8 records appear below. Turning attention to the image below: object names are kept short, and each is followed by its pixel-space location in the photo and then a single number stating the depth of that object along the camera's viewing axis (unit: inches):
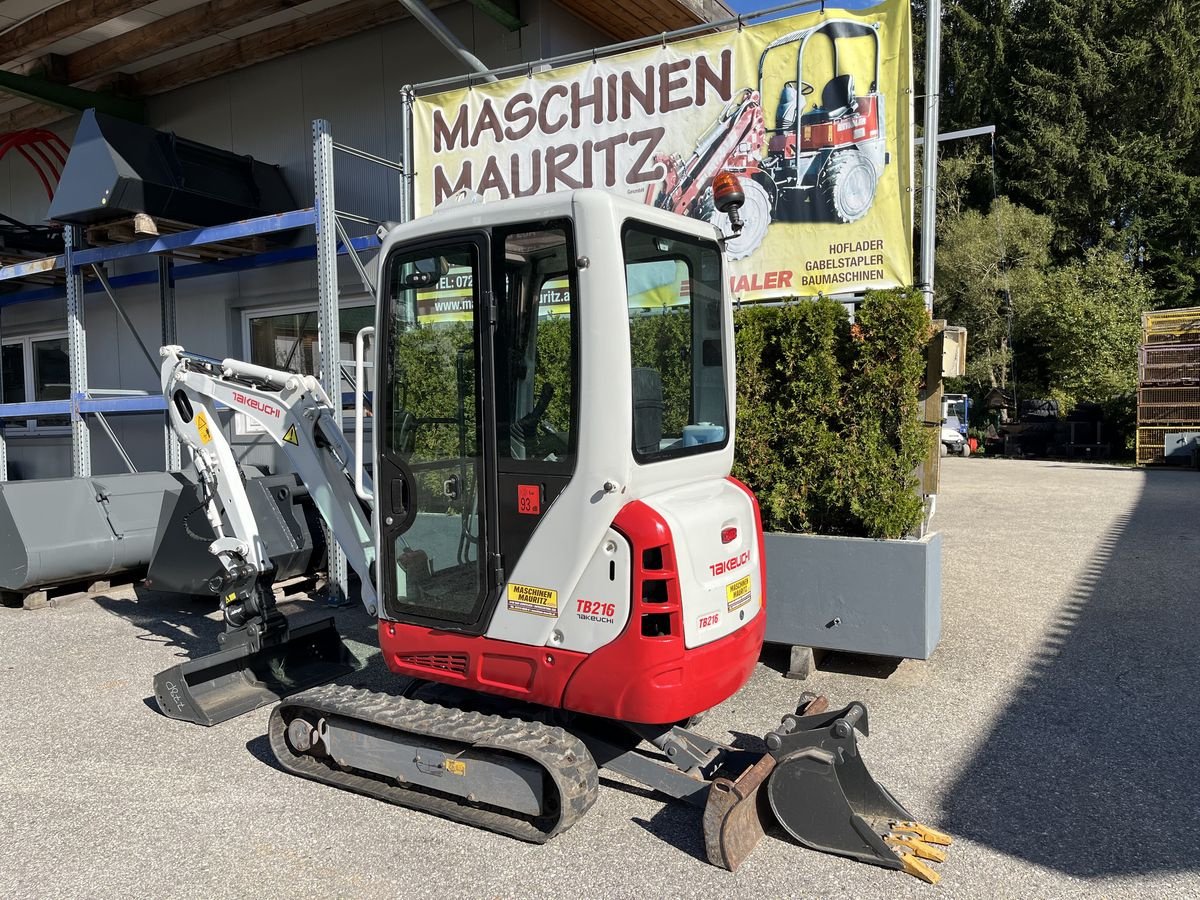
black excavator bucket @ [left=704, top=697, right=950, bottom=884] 127.5
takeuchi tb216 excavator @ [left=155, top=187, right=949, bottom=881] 129.1
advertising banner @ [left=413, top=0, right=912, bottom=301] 239.1
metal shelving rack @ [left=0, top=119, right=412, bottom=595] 293.4
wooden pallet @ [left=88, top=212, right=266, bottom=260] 352.5
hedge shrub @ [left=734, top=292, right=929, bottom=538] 208.5
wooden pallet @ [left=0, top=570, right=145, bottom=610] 287.7
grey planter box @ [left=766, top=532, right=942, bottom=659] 200.4
